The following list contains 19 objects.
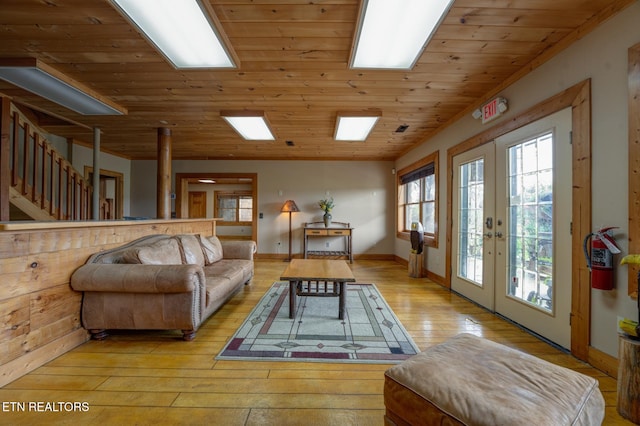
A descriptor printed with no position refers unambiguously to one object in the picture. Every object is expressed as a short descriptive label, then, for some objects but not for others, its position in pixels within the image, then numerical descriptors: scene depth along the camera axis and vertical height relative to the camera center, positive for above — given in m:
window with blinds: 4.64 +0.37
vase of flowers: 6.33 +0.15
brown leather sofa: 2.17 -0.64
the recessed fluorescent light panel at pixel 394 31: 1.73 +1.31
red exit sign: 2.83 +1.14
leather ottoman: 0.93 -0.65
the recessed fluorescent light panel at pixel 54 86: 2.41 +1.27
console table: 6.23 -0.41
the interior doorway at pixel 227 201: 10.58 +0.50
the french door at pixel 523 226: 2.22 -0.10
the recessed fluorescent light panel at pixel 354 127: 3.69 +1.30
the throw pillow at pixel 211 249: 3.63 -0.48
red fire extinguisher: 1.80 -0.27
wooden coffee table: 2.69 -0.61
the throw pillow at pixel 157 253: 2.40 -0.37
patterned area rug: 2.09 -1.05
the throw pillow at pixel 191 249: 3.10 -0.42
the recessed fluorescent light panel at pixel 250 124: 3.59 +1.30
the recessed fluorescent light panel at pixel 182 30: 1.74 +1.30
